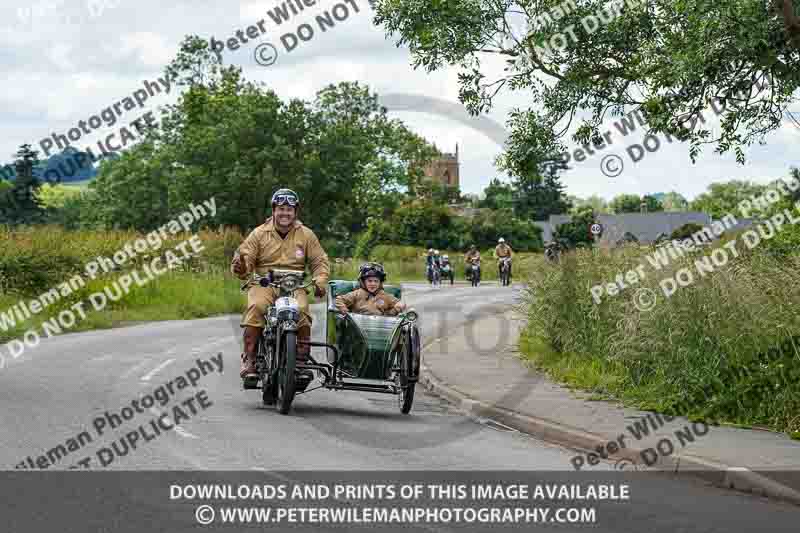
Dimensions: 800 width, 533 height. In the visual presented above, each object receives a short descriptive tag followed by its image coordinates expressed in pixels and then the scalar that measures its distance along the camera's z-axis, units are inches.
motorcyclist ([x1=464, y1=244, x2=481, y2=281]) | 1914.4
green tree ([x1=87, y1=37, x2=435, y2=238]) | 2309.3
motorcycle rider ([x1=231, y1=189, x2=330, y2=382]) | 490.6
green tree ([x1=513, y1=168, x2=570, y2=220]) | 5014.8
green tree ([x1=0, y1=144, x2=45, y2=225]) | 3535.9
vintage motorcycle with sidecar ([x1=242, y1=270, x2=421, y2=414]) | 474.9
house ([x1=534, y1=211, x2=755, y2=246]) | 4397.6
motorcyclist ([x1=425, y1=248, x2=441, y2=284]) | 1969.7
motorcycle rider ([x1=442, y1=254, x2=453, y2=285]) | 2048.1
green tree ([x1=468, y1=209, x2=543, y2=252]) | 3095.5
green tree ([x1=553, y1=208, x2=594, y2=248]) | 2997.3
